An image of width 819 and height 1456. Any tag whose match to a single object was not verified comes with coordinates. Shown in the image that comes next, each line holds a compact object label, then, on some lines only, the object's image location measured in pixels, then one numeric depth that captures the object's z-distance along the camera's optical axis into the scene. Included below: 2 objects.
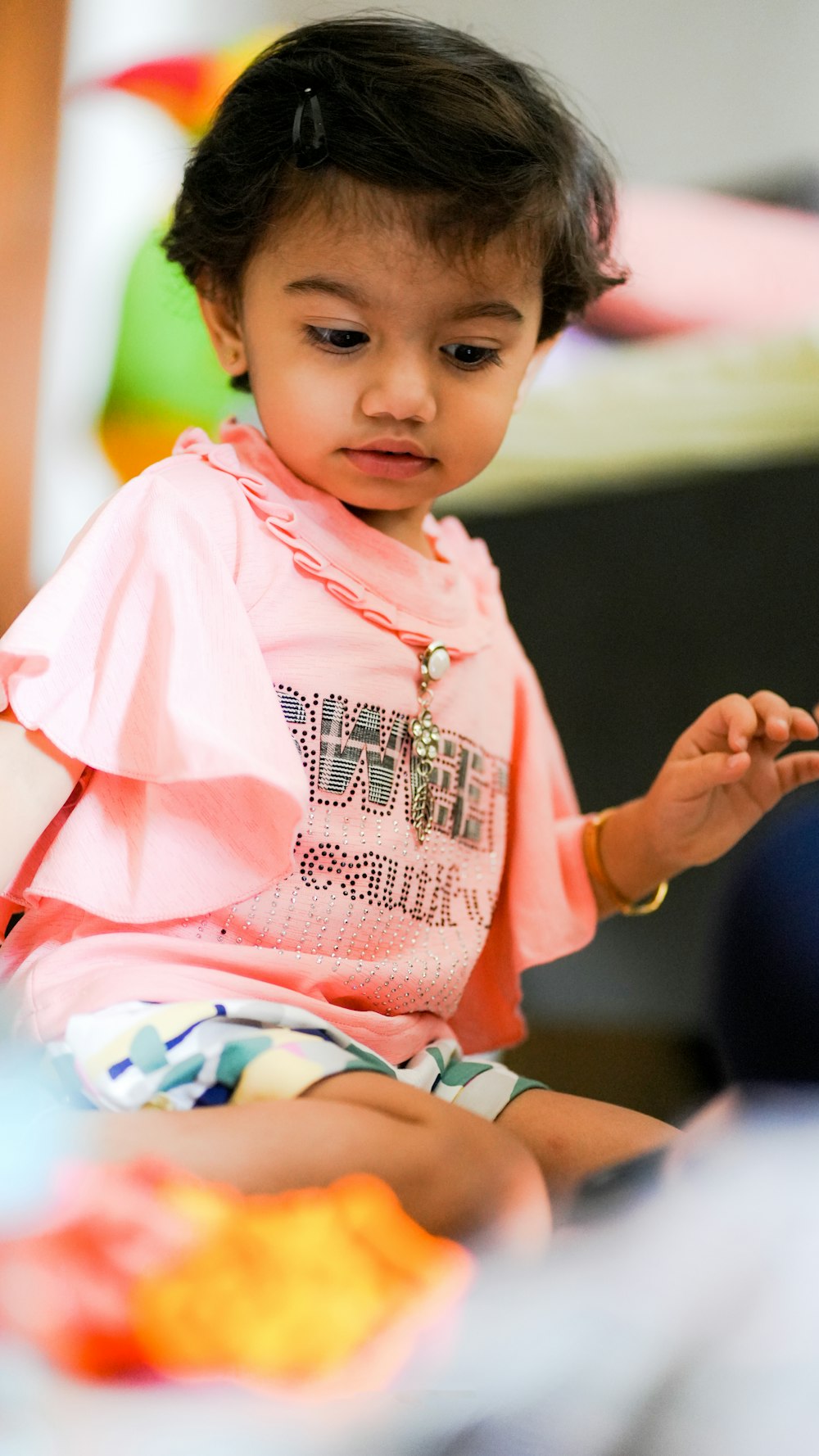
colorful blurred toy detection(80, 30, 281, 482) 1.88
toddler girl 1.65
